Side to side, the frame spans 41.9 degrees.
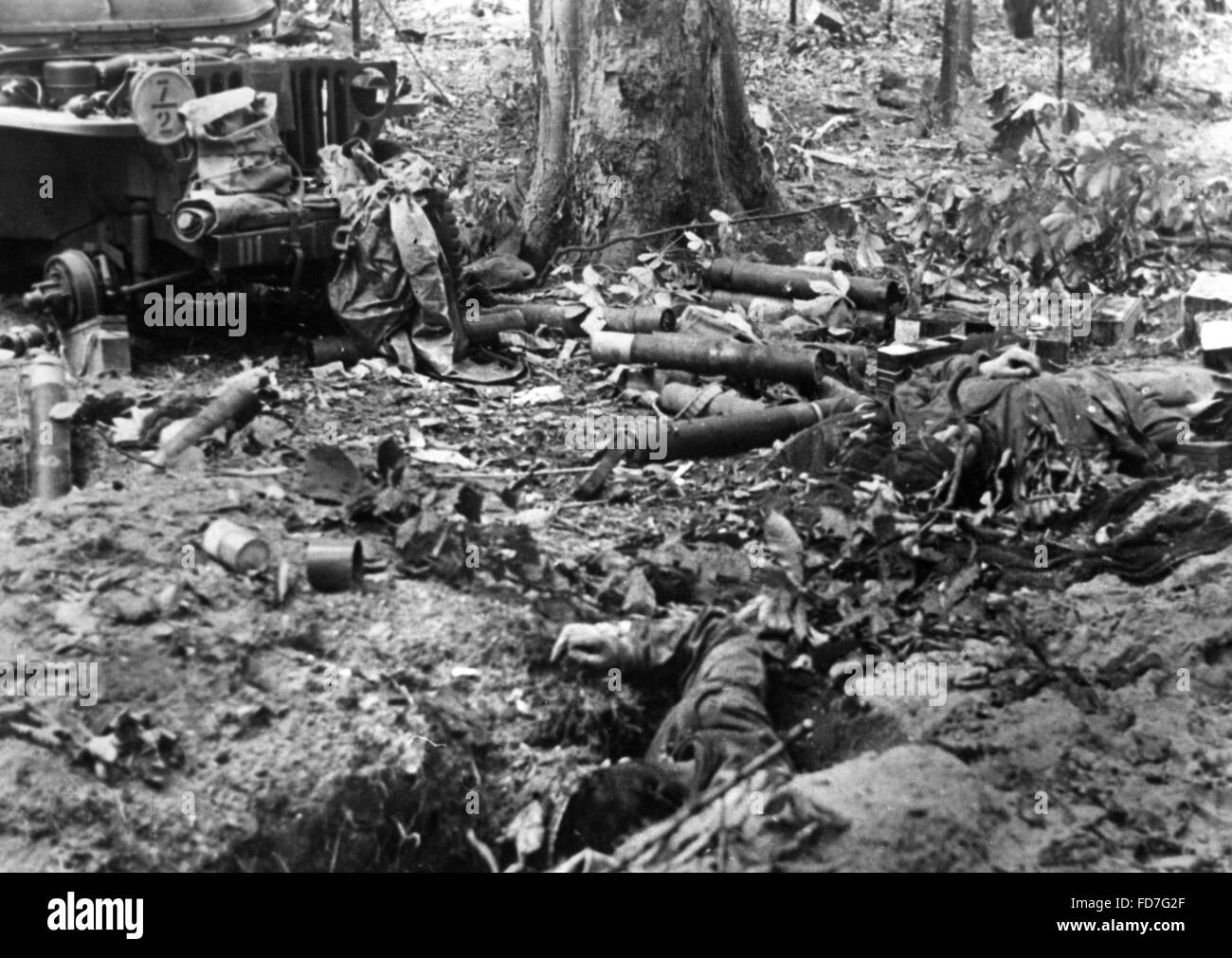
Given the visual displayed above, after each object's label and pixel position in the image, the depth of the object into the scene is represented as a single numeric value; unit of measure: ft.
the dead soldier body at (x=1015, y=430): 17.98
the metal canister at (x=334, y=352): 23.15
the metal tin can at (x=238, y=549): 14.94
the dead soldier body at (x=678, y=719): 12.53
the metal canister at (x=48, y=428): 17.29
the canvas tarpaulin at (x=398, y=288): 23.24
